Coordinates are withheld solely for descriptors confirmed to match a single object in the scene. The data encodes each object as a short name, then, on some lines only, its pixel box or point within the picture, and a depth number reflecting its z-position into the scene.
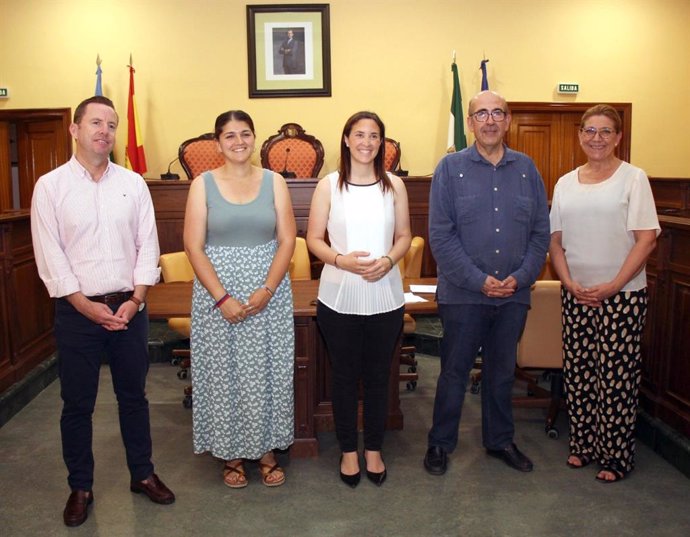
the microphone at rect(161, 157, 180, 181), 6.80
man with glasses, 2.74
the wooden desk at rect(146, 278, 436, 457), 3.10
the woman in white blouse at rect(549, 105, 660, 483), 2.72
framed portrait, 7.43
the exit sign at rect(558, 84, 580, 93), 7.72
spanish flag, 7.24
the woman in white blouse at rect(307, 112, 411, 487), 2.65
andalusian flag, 7.31
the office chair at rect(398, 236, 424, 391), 4.34
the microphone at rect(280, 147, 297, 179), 6.70
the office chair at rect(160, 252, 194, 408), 4.05
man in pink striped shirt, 2.38
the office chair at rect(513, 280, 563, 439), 3.41
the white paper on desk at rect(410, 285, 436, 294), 3.59
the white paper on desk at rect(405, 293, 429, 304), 3.31
